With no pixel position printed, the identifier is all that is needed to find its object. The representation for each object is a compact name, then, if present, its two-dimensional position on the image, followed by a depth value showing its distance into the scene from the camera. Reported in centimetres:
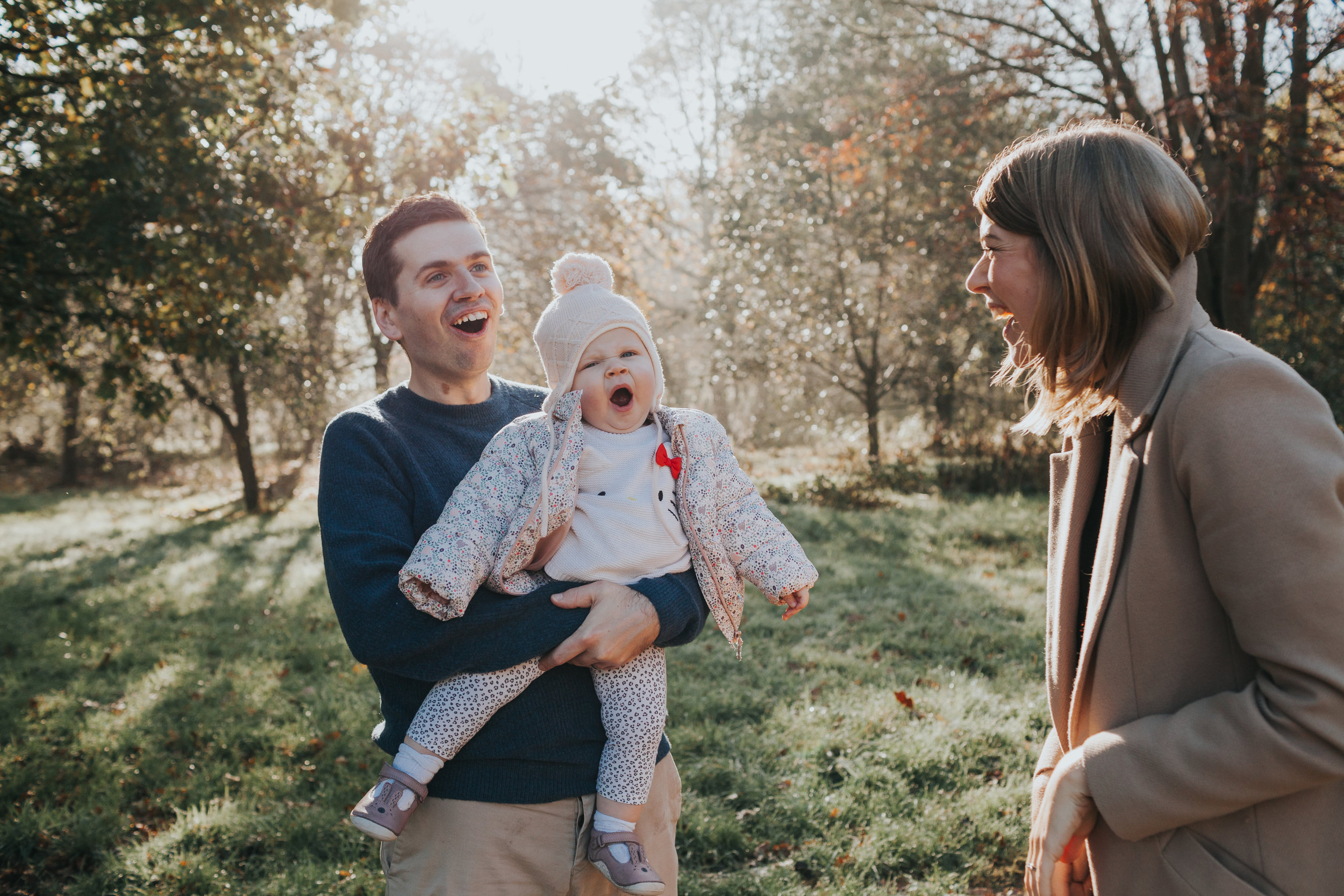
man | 198
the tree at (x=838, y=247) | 1479
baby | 203
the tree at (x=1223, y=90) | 793
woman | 139
